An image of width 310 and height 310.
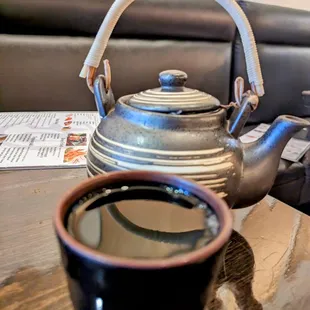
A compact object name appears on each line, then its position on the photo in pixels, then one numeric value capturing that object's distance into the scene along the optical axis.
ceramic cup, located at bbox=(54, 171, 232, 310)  0.19
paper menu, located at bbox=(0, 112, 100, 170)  0.66
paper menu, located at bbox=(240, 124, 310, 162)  1.18
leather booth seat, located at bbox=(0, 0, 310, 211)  1.20
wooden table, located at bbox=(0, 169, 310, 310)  0.34
